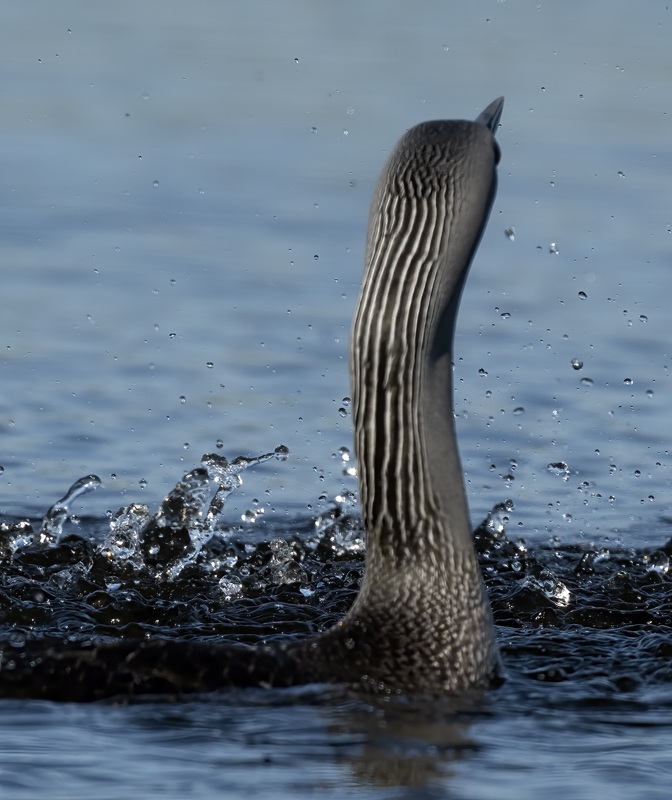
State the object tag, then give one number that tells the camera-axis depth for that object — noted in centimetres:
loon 1212
